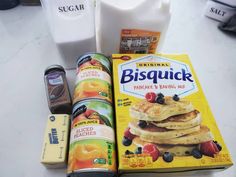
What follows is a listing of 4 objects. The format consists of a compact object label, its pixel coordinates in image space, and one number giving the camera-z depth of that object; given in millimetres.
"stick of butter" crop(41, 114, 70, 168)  421
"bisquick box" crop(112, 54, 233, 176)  394
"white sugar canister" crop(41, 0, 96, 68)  498
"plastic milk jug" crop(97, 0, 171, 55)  489
